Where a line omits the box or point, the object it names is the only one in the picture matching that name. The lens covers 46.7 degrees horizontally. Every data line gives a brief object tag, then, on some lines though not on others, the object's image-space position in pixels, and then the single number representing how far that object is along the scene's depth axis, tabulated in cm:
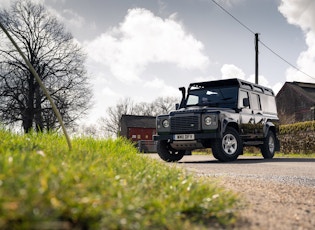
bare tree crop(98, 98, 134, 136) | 6875
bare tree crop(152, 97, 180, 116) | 7456
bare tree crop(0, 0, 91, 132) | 2631
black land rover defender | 894
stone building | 4138
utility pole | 2253
